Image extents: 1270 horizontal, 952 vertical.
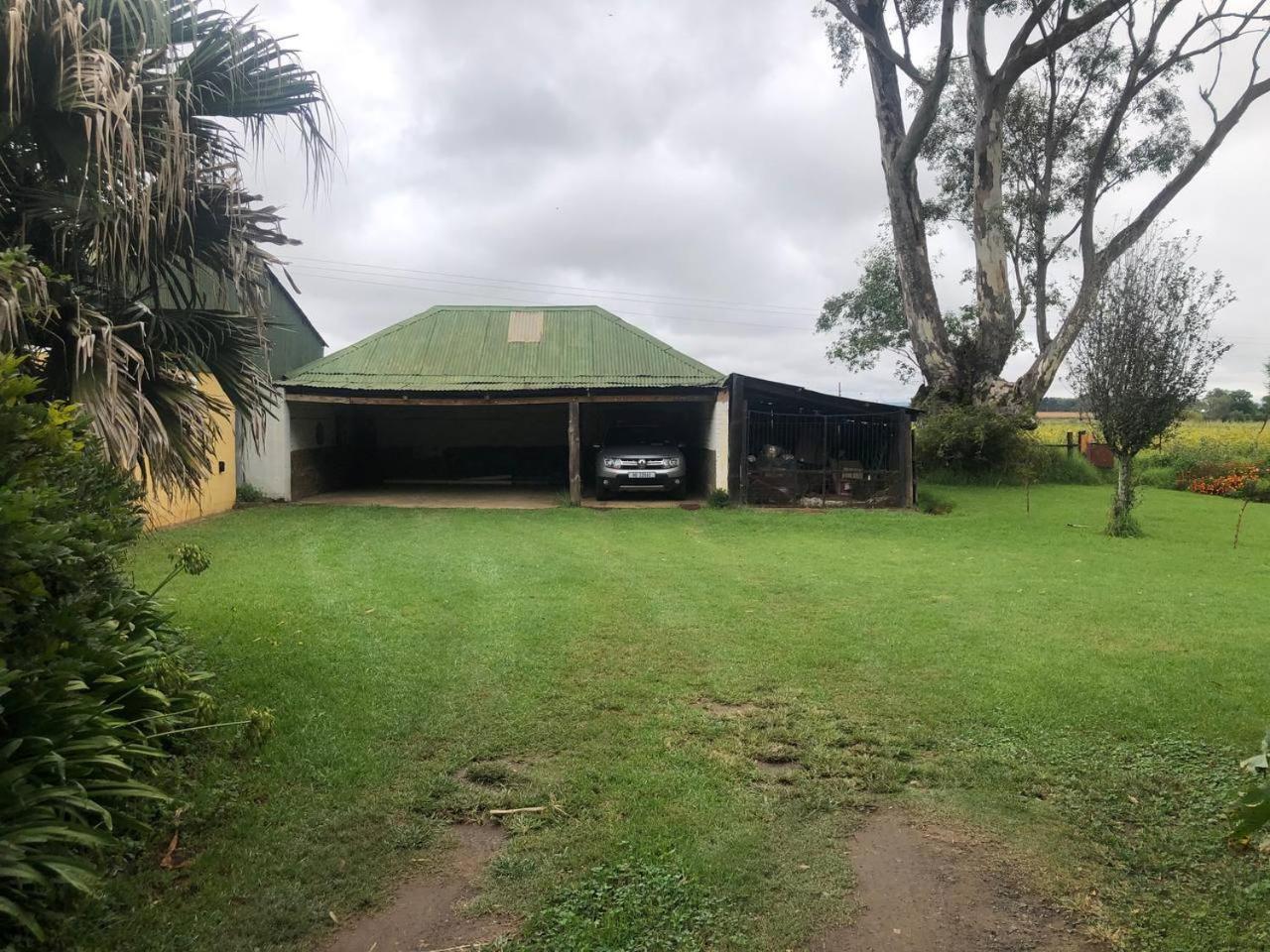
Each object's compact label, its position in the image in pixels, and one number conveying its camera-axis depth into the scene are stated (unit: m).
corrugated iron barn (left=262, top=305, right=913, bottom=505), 15.01
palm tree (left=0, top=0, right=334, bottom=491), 3.71
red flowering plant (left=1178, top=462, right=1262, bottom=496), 18.89
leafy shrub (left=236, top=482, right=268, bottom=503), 14.55
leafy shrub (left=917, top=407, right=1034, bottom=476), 18.66
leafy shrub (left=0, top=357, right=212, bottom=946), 2.20
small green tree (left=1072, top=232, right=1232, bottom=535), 11.53
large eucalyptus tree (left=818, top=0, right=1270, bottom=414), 18.11
